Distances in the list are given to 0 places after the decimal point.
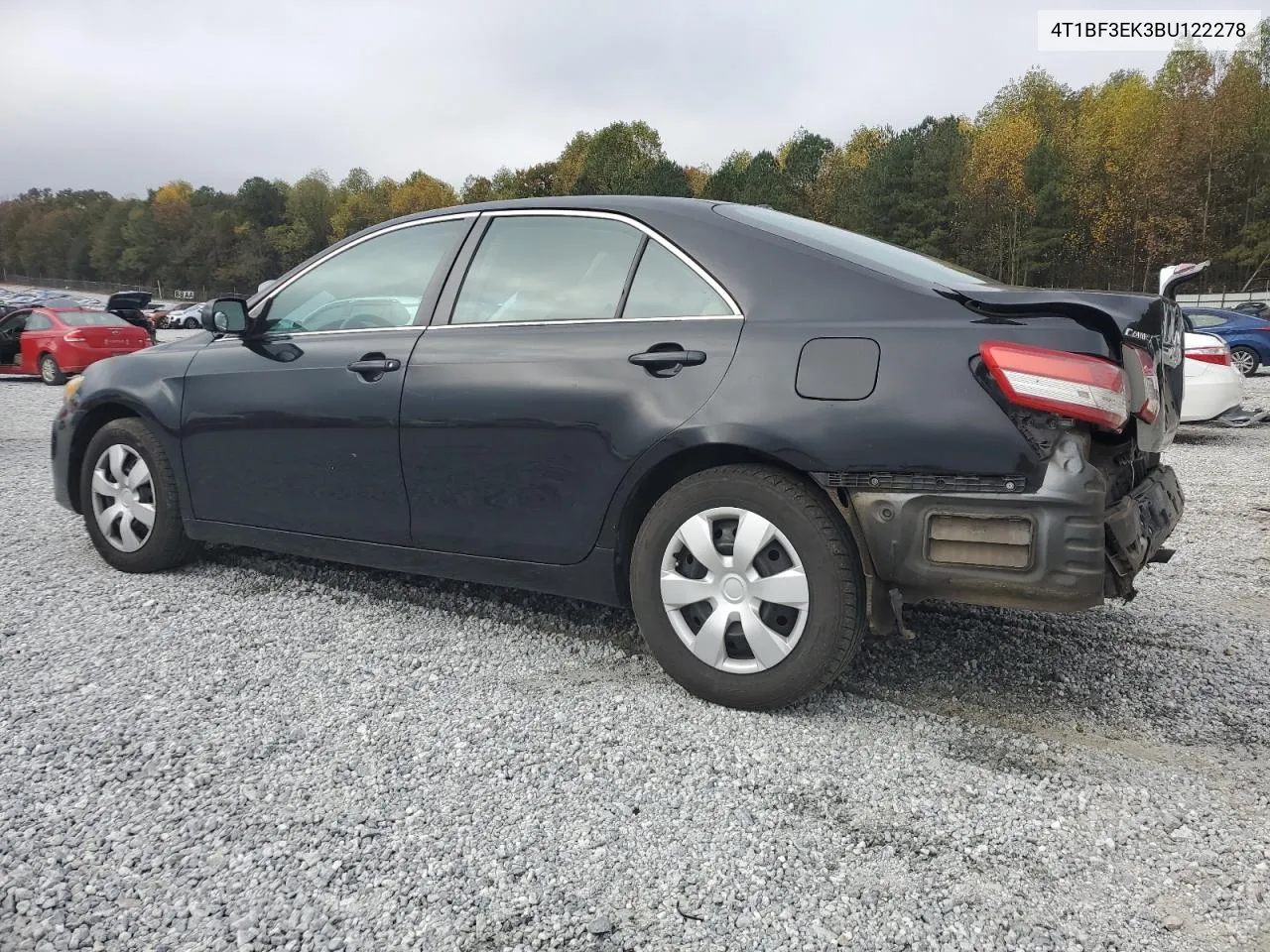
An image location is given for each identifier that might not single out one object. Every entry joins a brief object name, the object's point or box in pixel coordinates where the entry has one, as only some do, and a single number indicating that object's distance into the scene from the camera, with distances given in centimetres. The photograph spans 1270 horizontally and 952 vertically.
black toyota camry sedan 261
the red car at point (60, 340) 1650
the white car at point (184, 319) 4953
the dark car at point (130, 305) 2520
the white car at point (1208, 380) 935
